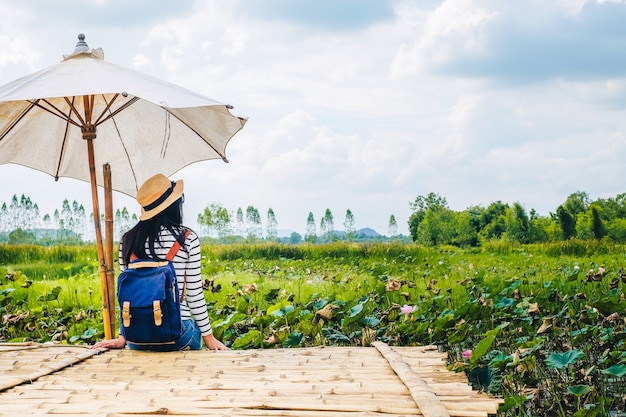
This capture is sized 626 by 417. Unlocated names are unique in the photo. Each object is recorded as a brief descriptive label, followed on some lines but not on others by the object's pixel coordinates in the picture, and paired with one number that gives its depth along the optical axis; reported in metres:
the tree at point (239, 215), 39.62
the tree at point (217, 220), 36.56
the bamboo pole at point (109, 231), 5.25
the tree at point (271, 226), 40.44
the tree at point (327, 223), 43.25
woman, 4.02
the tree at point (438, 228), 28.73
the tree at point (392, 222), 42.91
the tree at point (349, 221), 43.19
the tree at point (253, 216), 41.19
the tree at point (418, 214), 32.84
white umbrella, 4.59
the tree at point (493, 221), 29.56
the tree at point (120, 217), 41.34
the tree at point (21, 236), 37.59
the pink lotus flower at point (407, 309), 5.61
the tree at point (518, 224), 25.31
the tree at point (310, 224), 42.36
